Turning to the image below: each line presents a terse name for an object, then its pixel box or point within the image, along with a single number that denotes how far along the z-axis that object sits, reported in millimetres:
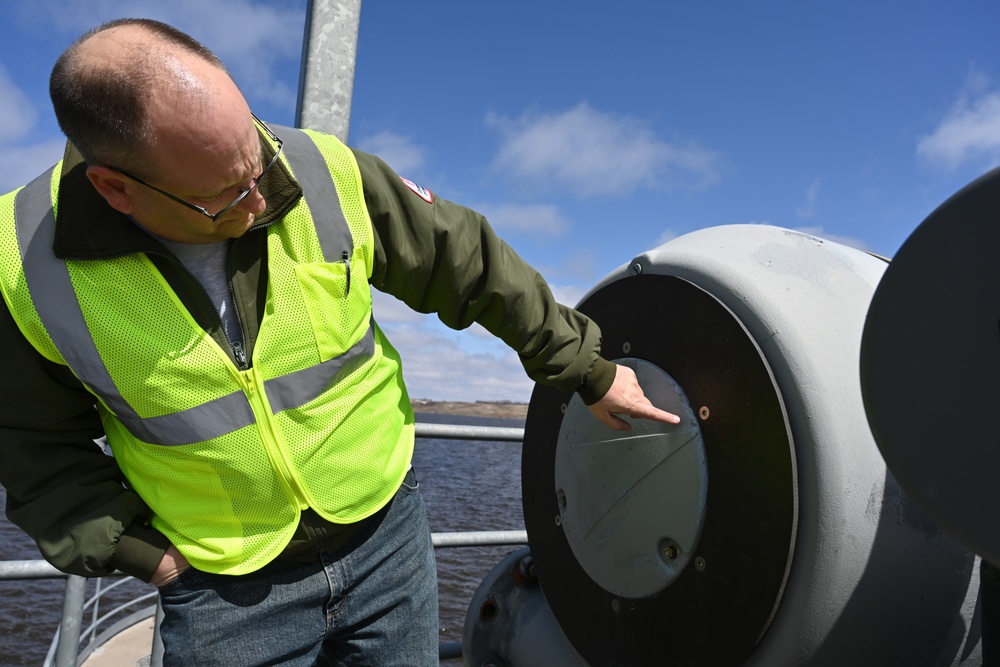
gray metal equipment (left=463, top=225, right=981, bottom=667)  1553
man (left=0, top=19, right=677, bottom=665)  1340
